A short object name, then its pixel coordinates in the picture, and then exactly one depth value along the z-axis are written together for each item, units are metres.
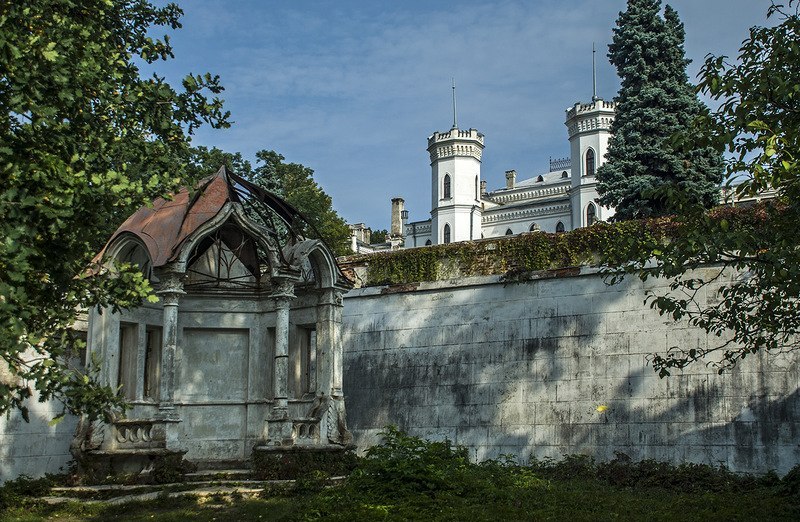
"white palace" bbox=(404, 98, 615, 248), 82.31
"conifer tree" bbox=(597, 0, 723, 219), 25.73
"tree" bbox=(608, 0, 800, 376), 11.42
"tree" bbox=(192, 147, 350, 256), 37.01
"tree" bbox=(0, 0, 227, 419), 9.21
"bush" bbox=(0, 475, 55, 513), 14.64
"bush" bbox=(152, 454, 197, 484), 16.08
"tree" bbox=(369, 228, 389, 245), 105.81
